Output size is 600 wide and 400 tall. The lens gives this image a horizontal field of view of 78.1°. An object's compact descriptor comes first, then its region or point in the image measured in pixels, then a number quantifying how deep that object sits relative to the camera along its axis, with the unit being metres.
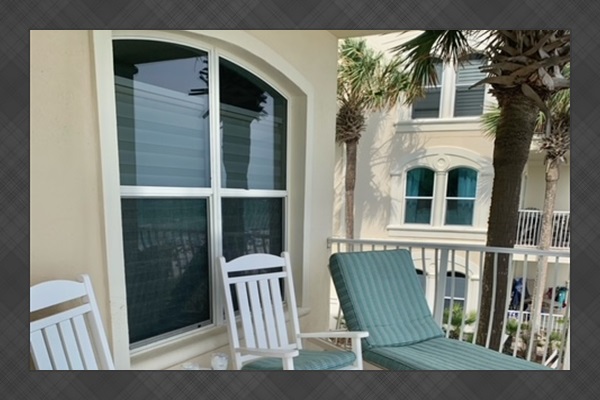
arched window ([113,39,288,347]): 2.04
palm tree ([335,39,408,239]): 8.40
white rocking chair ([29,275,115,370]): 1.42
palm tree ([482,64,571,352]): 6.68
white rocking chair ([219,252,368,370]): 2.10
